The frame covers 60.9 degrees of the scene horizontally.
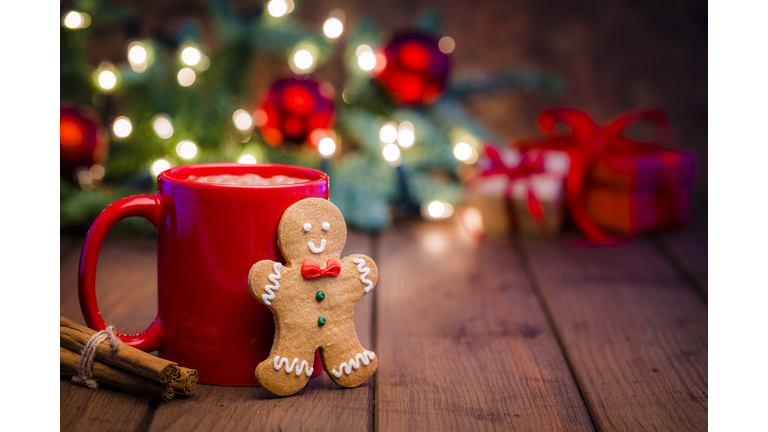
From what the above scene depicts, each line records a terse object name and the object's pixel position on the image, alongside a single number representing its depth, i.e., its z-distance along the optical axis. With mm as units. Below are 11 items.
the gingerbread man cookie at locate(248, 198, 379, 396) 640
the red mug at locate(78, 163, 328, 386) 652
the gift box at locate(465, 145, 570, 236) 1332
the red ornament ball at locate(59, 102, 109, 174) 1235
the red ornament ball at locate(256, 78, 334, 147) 1345
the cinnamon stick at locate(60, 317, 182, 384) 632
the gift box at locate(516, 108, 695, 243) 1305
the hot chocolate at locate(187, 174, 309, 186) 724
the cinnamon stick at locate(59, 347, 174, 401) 639
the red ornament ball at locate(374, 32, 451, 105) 1397
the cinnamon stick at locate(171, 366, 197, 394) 640
